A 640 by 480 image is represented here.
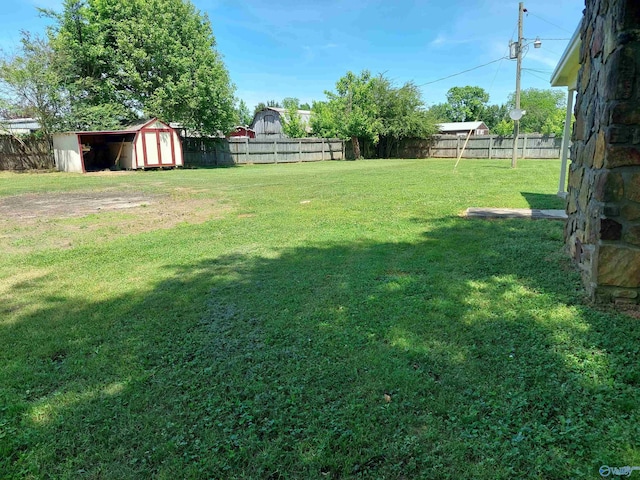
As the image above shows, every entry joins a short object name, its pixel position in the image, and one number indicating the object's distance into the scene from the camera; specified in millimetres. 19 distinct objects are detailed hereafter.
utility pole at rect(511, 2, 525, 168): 15678
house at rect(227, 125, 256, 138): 40375
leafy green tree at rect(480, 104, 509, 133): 68856
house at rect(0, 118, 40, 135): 17891
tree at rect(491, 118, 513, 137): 38344
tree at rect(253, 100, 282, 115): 79206
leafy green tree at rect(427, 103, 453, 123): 69625
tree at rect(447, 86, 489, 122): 70125
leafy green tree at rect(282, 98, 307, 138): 33125
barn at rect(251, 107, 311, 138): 44156
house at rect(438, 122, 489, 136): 43378
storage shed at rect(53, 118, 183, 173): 17984
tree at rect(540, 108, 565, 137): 37812
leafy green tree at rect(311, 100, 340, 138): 28891
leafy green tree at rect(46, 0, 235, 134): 18562
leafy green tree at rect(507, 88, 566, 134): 65000
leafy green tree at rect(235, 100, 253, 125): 63966
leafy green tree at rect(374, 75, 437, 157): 27078
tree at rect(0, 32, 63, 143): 17031
